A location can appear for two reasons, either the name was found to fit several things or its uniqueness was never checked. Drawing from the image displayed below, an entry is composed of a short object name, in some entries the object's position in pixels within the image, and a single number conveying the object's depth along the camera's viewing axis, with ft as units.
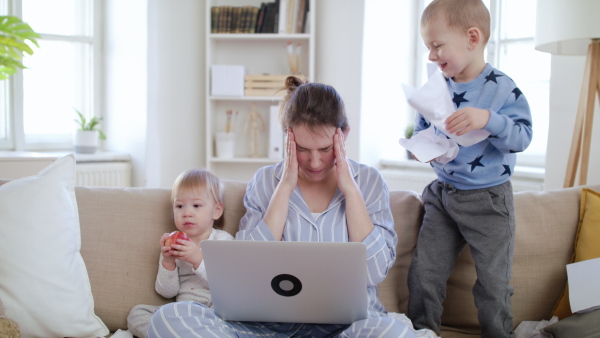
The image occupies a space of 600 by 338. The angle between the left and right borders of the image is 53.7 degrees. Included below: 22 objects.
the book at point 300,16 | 13.07
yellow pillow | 5.51
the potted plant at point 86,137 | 12.80
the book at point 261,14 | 13.23
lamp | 6.97
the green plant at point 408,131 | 12.47
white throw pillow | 4.58
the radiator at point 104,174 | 12.41
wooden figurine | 13.80
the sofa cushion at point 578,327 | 4.75
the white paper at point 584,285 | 5.09
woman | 4.76
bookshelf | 13.20
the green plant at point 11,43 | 8.54
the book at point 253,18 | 13.21
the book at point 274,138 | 13.30
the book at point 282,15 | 13.12
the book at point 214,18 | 13.30
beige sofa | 5.38
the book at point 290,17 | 13.11
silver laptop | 3.98
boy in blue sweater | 5.12
